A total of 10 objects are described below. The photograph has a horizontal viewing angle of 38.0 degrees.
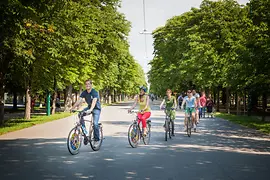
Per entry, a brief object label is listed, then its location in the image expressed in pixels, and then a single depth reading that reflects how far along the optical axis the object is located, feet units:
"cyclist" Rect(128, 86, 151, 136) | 37.78
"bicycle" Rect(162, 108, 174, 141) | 42.95
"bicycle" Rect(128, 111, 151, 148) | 35.29
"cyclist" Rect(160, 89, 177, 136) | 44.60
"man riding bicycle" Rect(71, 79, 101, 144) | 33.24
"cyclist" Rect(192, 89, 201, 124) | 60.46
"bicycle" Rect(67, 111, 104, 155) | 30.78
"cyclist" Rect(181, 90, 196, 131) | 50.11
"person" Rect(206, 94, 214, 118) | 92.37
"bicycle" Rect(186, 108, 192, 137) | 47.04
